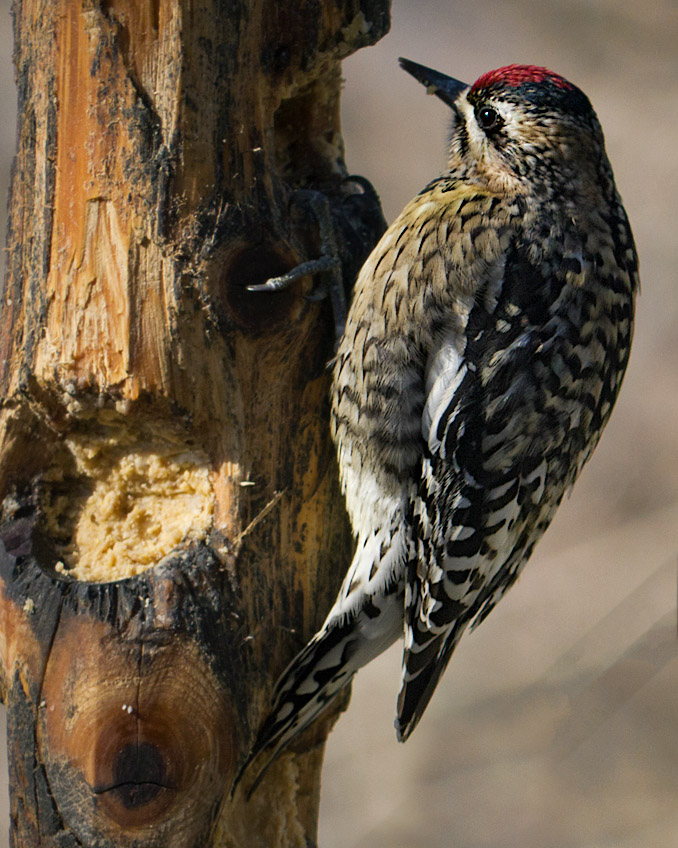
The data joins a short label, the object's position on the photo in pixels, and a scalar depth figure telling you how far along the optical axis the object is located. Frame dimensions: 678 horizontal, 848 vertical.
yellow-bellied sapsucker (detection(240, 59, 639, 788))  4.68
